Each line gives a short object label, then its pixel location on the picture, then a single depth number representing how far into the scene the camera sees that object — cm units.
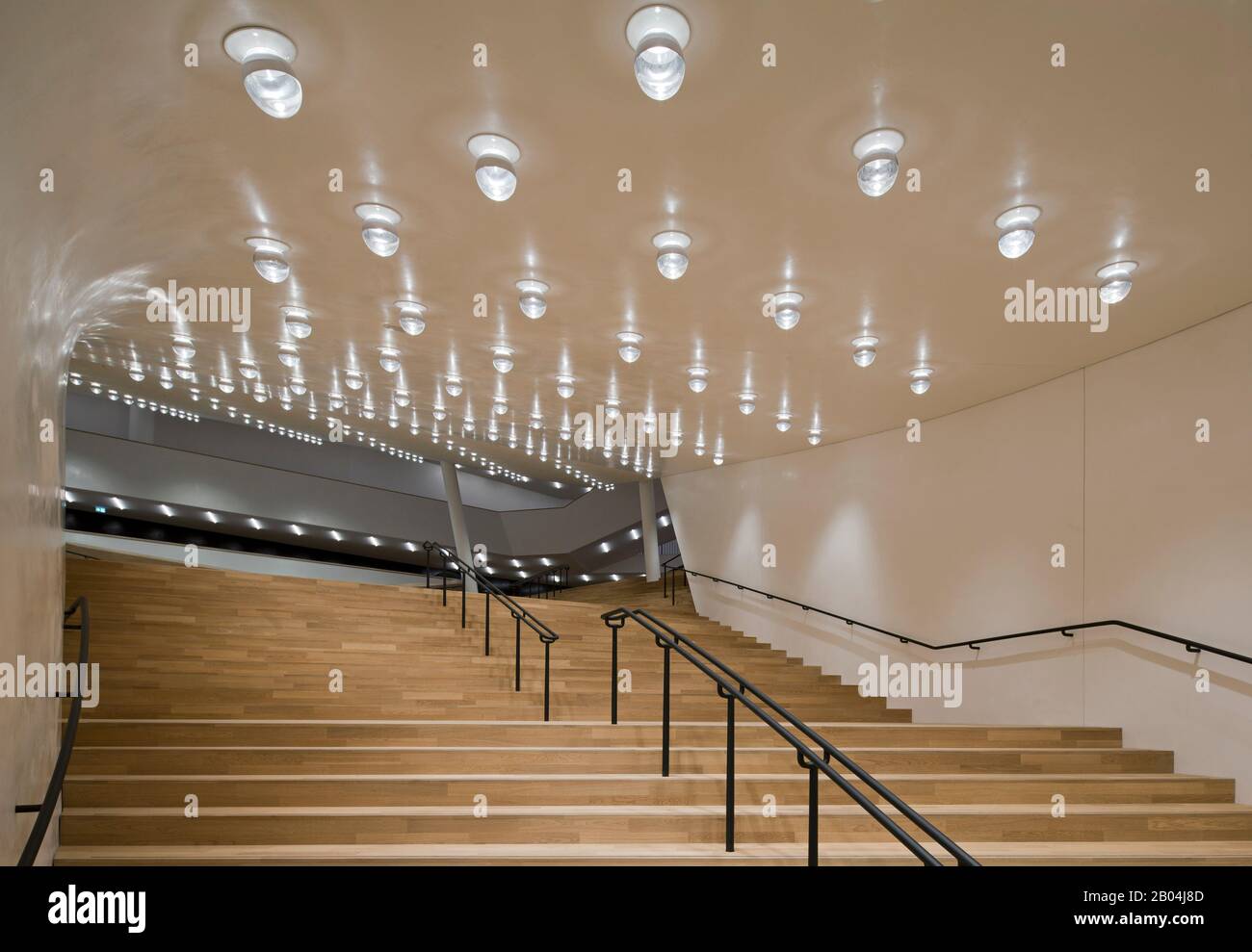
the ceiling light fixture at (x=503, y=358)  782
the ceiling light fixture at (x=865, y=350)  703
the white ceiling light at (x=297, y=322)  700
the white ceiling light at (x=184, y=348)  839
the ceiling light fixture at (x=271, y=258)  553
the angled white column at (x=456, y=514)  1736
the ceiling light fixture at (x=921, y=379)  789
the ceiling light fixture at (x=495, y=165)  413
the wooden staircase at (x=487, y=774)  462
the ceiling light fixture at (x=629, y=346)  717
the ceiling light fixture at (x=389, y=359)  809
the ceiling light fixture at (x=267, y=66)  336
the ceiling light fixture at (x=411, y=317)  662
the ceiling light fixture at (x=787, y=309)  609
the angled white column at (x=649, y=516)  1669
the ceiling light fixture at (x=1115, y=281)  546
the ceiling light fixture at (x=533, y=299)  604
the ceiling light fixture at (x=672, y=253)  515
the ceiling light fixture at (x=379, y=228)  495
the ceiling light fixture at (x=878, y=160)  402
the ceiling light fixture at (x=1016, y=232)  476
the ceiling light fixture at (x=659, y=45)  321
